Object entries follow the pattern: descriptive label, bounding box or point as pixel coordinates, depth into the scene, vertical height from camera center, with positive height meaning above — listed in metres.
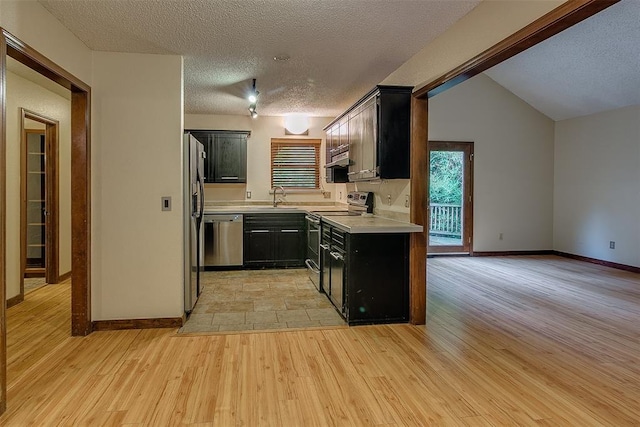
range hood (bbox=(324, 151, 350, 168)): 4.93 +0.53
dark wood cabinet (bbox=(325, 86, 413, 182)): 3.79 +0.66
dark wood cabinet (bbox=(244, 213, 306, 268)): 6.18 -0.53
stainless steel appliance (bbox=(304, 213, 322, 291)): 4.92 -0.55
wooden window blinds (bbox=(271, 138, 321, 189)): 6.98 +0.67
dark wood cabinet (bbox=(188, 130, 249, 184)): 6.52 +0.73
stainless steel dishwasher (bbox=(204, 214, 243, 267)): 6.04 -0.52
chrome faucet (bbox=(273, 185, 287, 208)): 6.93 +0.17
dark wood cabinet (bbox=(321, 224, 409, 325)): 3.58 -0.62
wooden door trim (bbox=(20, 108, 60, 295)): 5.30 +0.00
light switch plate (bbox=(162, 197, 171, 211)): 3.61 -0.01
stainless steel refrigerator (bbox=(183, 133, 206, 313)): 3.80 -0.12
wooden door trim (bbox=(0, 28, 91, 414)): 3.40 -0.06
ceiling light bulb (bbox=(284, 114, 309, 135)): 6.75 +1.28
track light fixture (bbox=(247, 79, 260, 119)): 4.75 +1.21
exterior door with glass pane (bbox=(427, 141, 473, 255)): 7.56 +0.14
